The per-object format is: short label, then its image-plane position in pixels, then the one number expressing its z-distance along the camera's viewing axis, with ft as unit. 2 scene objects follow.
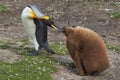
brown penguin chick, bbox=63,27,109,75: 28.55
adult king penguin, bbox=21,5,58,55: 31.27
